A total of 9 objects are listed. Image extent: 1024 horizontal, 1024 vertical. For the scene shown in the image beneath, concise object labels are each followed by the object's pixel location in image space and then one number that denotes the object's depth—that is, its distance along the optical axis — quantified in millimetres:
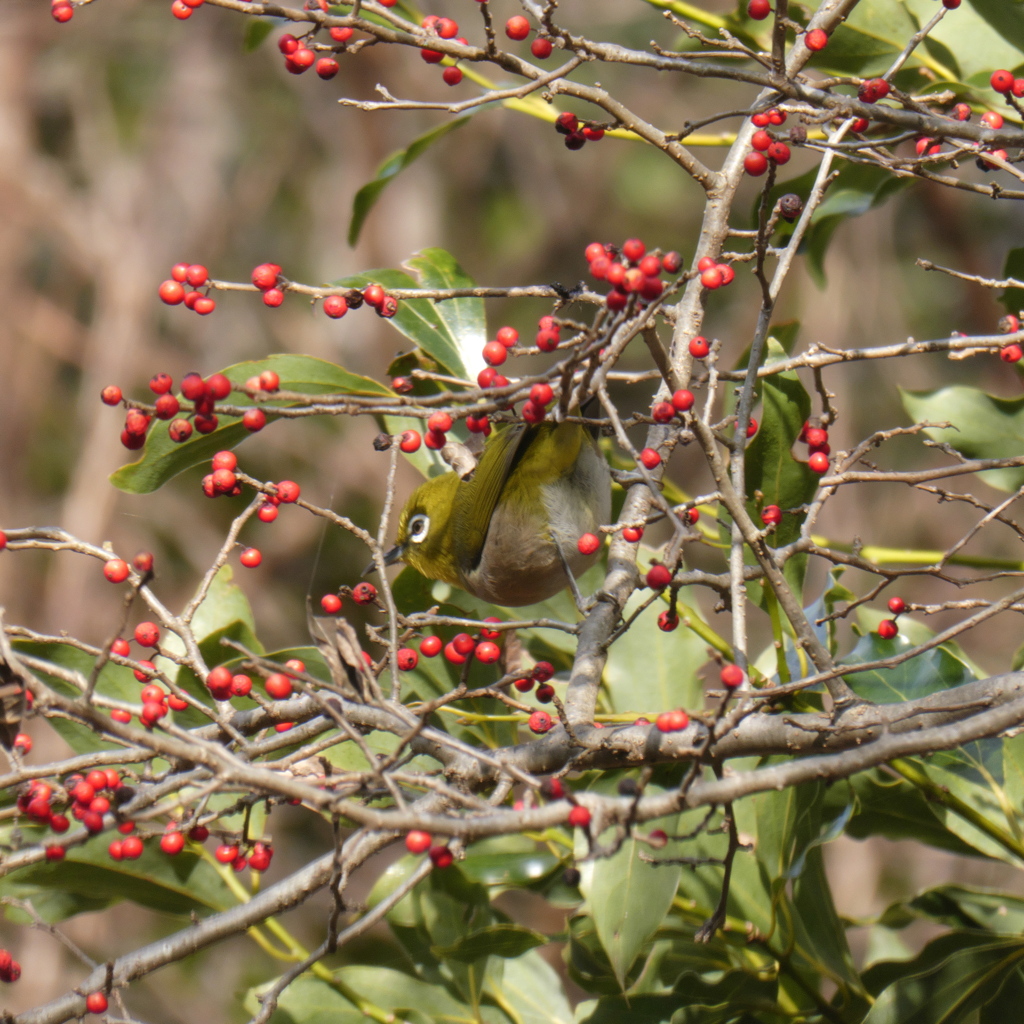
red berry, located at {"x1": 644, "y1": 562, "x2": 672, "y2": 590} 3871
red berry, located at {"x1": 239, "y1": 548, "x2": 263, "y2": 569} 5059
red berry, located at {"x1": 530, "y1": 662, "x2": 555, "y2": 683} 4449
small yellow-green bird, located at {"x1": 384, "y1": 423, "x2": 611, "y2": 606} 7336
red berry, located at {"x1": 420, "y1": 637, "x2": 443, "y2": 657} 5520
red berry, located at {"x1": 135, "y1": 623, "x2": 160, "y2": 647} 4785
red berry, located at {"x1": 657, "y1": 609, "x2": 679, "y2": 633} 4230
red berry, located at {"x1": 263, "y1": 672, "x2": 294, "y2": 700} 3422
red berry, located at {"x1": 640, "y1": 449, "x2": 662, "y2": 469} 4508
